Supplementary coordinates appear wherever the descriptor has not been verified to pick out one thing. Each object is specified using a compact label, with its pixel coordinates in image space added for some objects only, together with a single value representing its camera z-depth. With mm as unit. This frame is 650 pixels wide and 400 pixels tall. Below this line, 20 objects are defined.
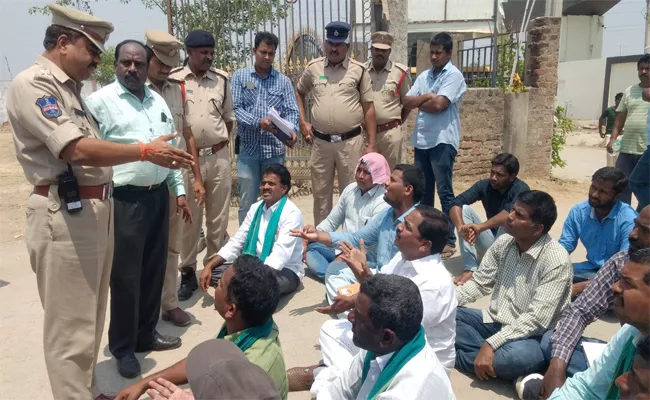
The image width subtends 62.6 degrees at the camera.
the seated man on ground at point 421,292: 2832
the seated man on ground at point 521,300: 3186
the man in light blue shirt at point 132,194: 3293
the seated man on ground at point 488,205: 4539
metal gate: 7523
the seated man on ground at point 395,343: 2037
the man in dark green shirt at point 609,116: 9461
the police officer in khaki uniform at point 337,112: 5367
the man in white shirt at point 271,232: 4355
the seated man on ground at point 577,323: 2902
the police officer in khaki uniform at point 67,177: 2570
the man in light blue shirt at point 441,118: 5398
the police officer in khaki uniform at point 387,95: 5734
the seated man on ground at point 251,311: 2066
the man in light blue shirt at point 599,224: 3984
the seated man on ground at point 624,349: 2037
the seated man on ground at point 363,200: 4559
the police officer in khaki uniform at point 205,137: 4613
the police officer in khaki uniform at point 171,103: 3922
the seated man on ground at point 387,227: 3949
